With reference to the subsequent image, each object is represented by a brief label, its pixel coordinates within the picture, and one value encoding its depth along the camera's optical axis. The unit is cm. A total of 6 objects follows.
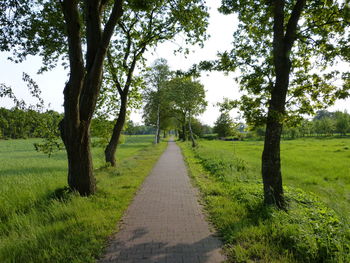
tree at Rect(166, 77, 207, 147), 2738
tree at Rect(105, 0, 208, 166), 789
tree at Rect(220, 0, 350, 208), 481
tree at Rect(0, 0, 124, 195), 571
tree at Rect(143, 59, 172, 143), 3042
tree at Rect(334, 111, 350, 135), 6488
